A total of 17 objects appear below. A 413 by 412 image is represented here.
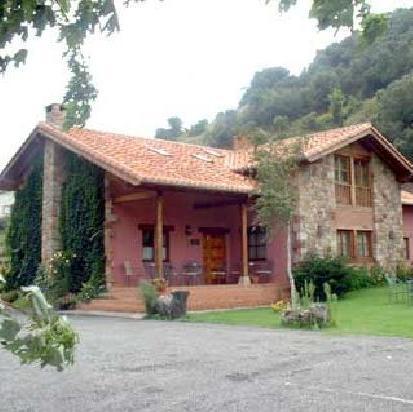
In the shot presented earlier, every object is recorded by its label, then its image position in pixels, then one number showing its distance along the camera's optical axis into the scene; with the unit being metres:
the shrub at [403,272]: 23.58
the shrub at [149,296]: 15.94
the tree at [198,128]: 58.36
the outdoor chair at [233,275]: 22.05
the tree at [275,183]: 16.61
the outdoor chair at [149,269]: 20.34
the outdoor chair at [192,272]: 20.80
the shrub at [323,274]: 19.50
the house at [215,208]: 18.73
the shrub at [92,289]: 19.06
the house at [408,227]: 27.67
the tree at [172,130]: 62.22
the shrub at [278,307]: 15.96
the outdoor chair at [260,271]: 21.20
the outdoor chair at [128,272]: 19.53
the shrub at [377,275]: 22.70
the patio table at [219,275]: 21.97
